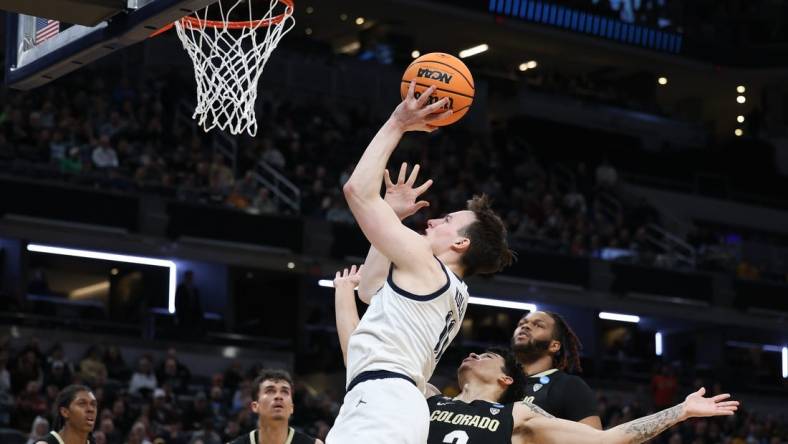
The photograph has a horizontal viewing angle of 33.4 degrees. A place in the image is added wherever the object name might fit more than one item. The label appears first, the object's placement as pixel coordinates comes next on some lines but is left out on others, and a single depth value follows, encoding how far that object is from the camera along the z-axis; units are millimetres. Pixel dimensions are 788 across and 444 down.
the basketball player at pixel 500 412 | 5766
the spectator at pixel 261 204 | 21953
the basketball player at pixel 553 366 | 6746
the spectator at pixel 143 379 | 17250
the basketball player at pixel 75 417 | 7848
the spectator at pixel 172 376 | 18078
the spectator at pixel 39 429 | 13469
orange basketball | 5520
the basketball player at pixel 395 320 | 4891
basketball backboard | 6832
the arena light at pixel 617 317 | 29125
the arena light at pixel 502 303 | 26297
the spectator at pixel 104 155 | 20547
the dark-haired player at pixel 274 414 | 7680
